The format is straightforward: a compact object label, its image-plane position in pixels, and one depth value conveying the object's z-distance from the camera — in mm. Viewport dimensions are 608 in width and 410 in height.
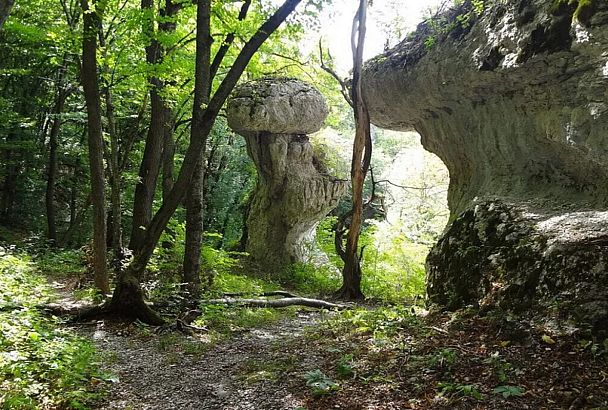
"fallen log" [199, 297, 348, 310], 9430
